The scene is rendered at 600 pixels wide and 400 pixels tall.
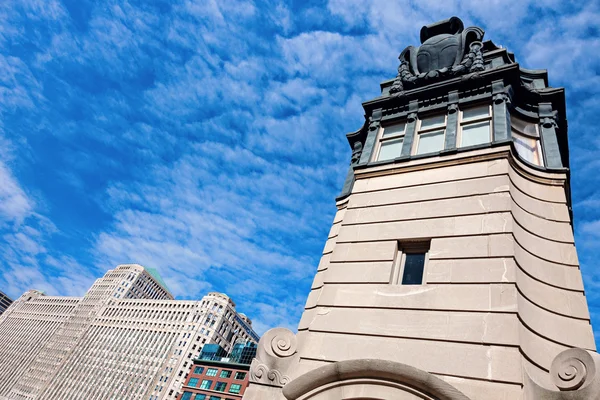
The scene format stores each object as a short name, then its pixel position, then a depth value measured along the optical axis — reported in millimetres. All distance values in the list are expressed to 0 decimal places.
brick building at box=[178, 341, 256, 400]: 95438
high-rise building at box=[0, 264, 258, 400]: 127375
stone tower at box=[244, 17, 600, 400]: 5703
